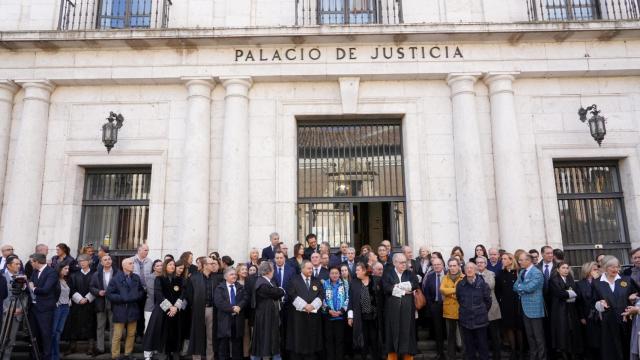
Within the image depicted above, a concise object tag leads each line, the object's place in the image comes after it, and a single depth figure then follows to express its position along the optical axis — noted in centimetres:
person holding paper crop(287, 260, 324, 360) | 725
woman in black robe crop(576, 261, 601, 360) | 729
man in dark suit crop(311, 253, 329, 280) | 770
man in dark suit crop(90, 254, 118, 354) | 807
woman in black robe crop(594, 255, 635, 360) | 706
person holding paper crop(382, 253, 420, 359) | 713
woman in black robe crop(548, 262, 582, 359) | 735
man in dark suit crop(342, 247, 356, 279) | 849
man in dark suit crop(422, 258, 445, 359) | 795
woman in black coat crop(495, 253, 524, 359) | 780
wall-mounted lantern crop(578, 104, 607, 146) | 1056
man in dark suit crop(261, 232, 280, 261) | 950
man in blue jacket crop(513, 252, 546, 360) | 737
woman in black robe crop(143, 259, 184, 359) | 753
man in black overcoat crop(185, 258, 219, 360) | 755
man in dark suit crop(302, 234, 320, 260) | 942
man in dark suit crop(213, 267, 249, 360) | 739
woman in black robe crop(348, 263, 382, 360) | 737
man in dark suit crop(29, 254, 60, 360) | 741
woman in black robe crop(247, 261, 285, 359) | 716
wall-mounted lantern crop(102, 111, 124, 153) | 1068
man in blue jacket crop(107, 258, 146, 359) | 765
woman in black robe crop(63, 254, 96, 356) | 816
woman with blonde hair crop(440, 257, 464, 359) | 751
